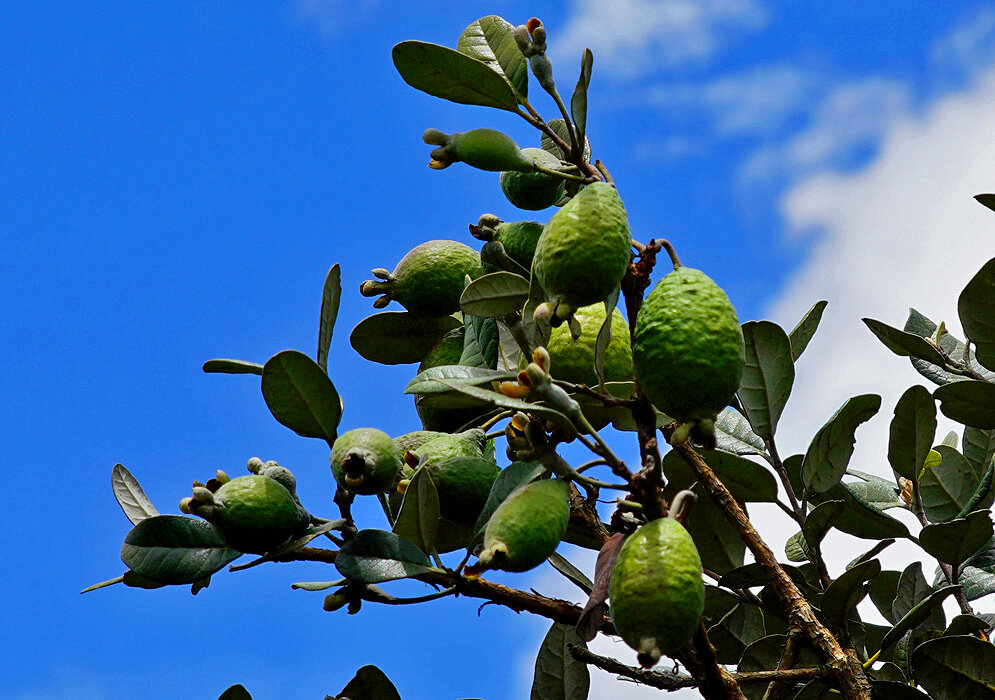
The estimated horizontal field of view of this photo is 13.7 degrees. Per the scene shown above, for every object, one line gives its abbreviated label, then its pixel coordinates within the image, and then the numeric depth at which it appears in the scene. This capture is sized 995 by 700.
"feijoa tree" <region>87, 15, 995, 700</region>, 1.56
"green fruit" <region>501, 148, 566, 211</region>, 1.68
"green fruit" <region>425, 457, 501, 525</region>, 1.64
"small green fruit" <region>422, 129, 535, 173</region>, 1.61
